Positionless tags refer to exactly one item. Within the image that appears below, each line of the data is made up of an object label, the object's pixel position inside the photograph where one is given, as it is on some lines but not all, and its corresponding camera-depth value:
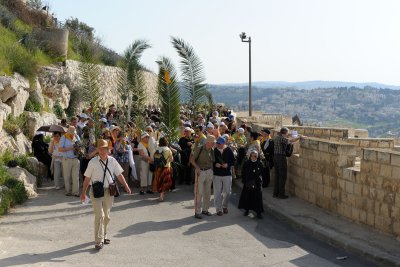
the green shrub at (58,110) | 19.82
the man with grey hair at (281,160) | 11.03
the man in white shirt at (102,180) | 7.98
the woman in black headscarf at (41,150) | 13.39
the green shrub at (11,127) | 13.91
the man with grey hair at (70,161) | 11.80
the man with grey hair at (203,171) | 10.06
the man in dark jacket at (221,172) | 10.20
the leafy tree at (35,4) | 30.08
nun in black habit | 10.09
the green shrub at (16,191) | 10.52
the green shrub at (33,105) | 16.86
